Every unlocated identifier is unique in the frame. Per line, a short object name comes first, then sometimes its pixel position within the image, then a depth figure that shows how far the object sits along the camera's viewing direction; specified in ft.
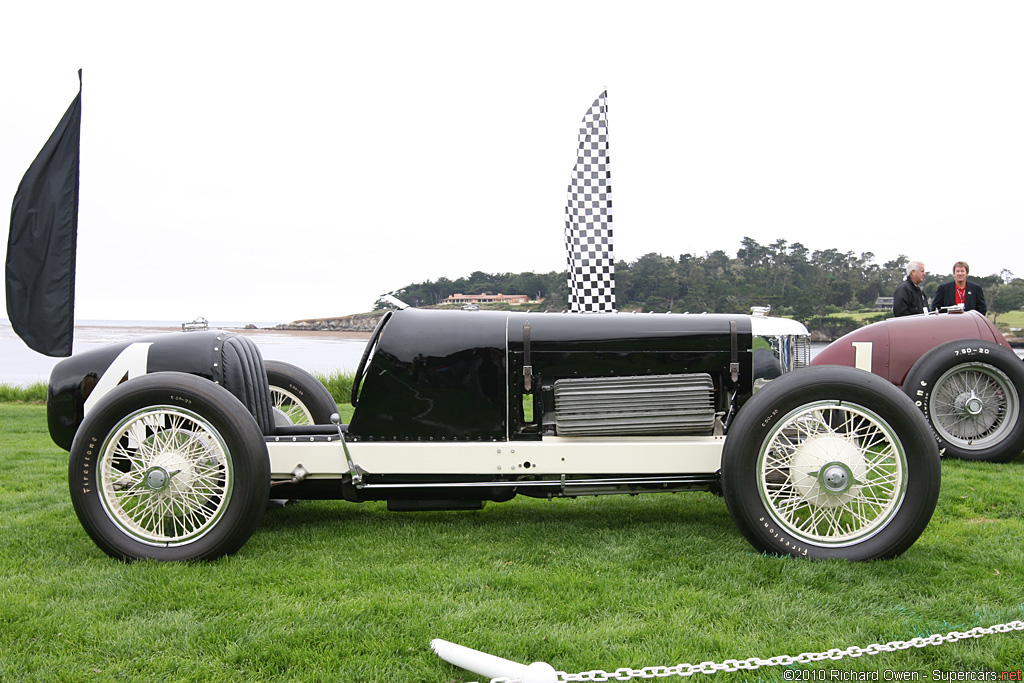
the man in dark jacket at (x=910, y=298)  25.67
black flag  17.63
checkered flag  21.39
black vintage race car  11.63
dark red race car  19.95
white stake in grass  7.04
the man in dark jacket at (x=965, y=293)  26.05
